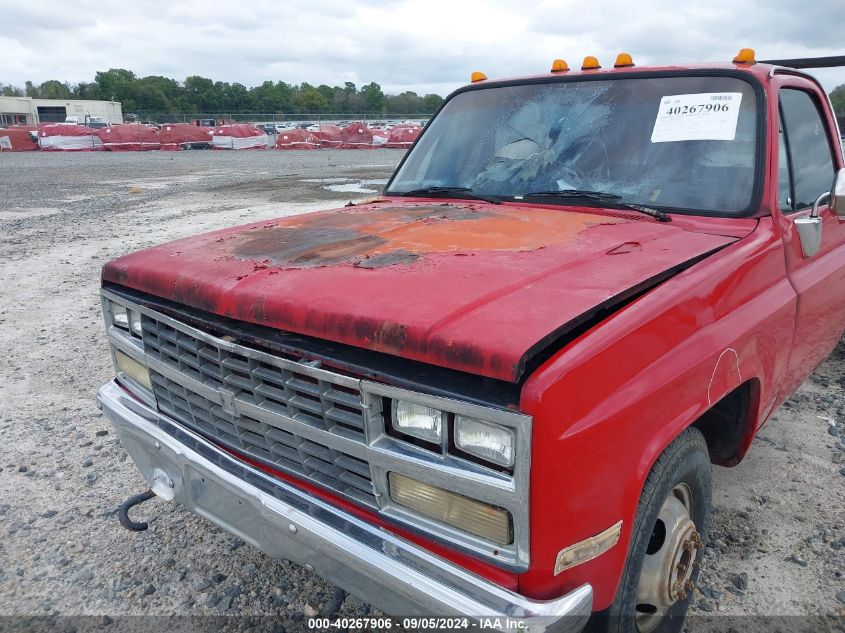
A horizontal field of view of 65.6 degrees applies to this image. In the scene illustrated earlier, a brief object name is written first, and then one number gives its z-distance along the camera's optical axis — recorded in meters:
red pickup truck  1.61
